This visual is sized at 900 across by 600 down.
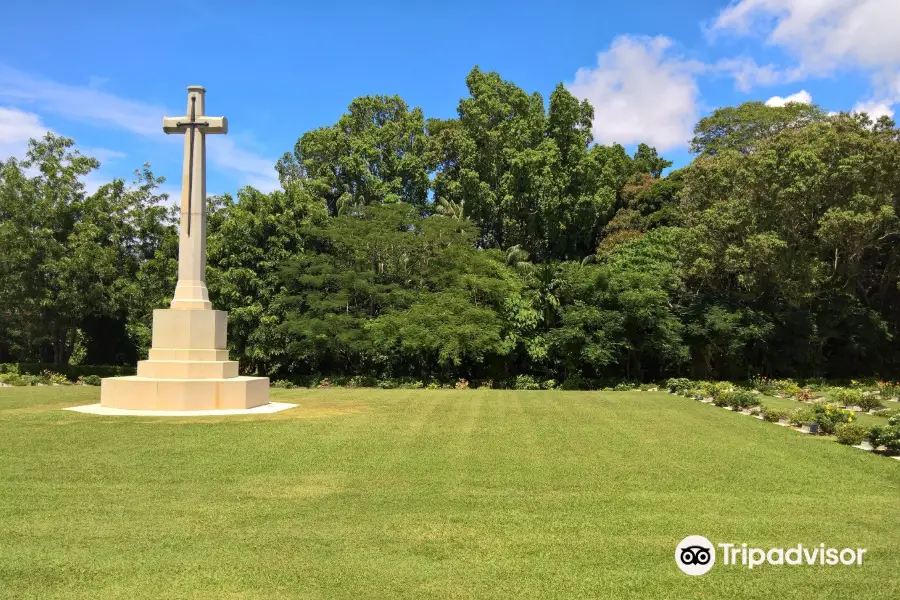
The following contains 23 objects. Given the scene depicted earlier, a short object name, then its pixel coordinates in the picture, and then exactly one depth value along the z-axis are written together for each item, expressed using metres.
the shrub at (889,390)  18.46
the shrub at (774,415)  12.70
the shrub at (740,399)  14.85
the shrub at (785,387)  19.11
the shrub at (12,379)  20.39
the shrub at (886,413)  13.47
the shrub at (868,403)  15.16
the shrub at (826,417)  10.82
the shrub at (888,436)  9.00
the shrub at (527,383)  26.38
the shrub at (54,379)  21.91
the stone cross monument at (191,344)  12.91
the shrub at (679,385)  20.85
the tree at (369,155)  33.91
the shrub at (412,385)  24.35
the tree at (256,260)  26.34
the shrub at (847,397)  15.67
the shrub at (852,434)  9.70
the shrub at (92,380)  22.19
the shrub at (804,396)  17.33
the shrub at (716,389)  16.05
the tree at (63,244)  24.48
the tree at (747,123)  34.61
